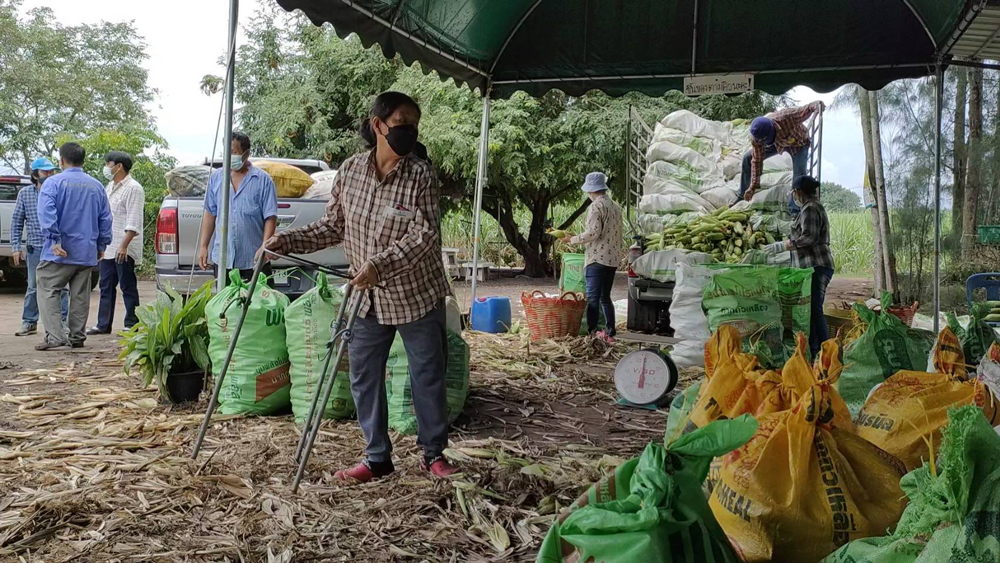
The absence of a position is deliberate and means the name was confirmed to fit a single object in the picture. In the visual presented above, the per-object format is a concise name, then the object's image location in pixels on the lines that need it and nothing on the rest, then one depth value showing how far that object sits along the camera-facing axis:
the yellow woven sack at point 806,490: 2.14
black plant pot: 6.00
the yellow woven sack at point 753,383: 2.62
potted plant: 5.93
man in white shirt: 9.38
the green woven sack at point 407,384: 5.29
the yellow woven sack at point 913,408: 2.61
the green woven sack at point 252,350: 5.55
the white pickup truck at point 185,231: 8.77
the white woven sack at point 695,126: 11.27
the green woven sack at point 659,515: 1.58
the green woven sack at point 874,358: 3.83
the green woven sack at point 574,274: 11.49
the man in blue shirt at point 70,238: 8.34
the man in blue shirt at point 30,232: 9.27
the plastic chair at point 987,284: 6.90
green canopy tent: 7.76
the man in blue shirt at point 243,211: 7.18
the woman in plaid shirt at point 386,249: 4.17
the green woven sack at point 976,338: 3.71
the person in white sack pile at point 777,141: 8.96
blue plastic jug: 10.39
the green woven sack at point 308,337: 5.34
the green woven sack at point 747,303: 6.20
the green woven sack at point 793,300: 6.48
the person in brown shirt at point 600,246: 9.41
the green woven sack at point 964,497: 1.43
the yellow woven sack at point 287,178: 9.12
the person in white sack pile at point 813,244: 7.44
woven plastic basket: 9.55
